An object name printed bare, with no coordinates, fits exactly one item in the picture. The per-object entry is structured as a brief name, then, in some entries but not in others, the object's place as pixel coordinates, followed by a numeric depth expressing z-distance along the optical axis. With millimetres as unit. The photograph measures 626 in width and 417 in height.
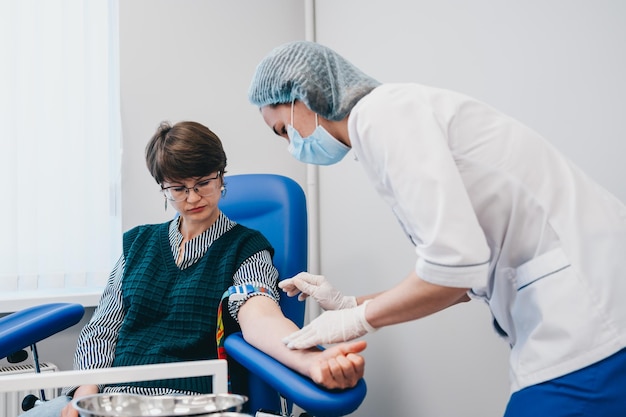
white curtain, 2217
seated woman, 1480
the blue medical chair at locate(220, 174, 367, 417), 1468
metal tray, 618
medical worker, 873
